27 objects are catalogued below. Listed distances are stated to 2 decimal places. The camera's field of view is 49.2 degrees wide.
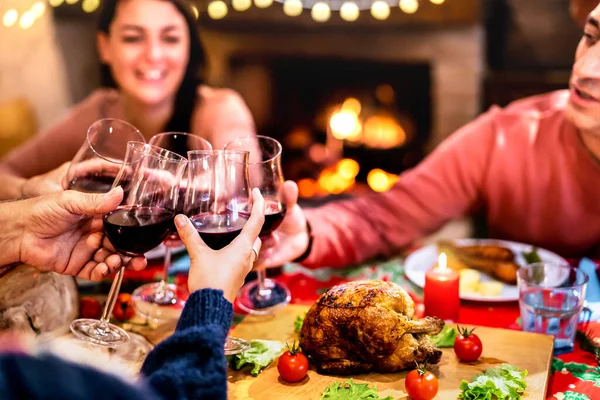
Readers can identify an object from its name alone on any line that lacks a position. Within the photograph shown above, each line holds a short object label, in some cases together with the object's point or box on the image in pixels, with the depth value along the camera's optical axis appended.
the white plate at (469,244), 1.53
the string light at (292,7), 3.54
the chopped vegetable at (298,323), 1.38
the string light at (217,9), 3.67
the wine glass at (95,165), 1.35
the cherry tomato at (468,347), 1.22
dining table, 1.21
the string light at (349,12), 3.47
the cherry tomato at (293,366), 1.17
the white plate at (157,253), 1.74
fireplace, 3.72
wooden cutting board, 1.15
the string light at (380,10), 3.38
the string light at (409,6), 3.30
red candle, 1.40
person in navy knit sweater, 0.60
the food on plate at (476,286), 1.55
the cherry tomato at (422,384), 1.08
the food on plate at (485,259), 1.62
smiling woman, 2.51
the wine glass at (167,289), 1.44
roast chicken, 1.18
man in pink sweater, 1.92
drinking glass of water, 1.34
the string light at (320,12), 3.52
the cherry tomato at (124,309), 1.44
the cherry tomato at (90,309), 1.45
